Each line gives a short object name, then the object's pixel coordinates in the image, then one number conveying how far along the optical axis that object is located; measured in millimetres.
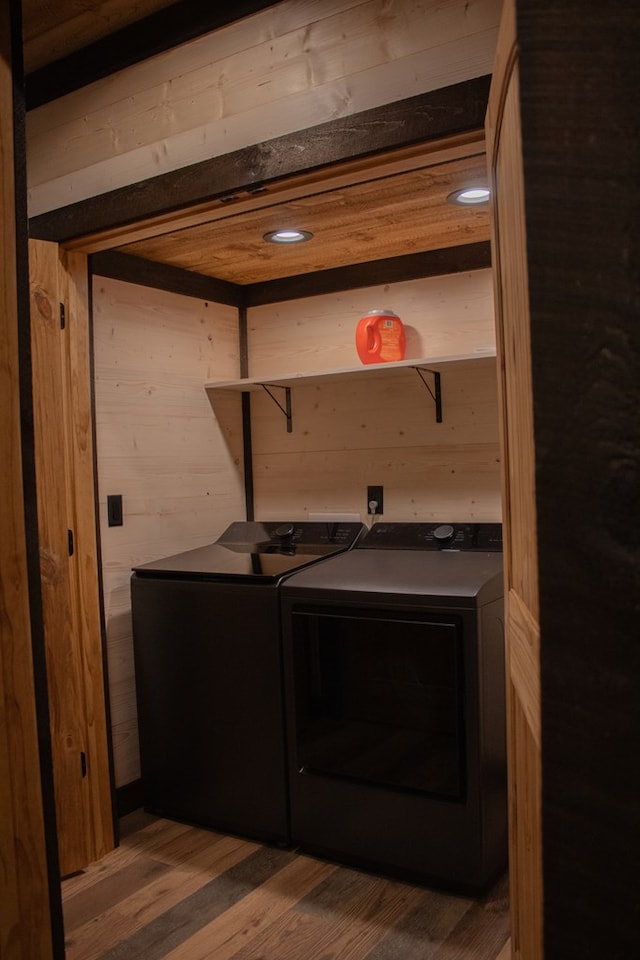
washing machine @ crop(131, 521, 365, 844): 2400
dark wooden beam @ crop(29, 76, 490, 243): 1562
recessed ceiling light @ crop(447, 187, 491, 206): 2260
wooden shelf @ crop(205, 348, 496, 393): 2492
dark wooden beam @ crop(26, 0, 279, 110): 1905
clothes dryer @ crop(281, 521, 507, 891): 2068
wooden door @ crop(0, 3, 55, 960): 1084
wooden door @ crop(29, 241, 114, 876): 2275
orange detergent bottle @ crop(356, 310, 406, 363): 2773
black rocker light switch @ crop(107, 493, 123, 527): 2697
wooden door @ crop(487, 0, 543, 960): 729
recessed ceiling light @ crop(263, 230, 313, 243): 2638
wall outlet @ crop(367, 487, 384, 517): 3039
